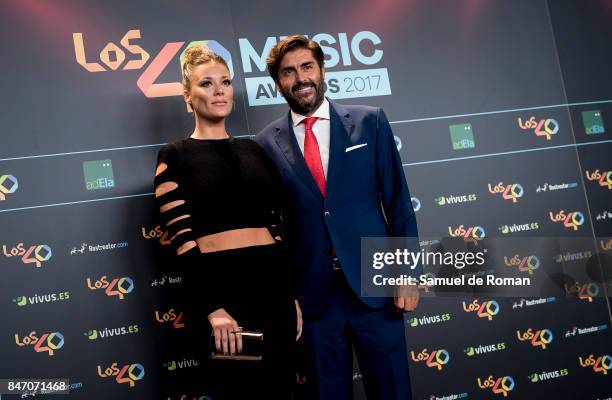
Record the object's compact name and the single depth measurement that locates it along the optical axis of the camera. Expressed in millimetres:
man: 2527
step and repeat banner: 3146
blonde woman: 2383
